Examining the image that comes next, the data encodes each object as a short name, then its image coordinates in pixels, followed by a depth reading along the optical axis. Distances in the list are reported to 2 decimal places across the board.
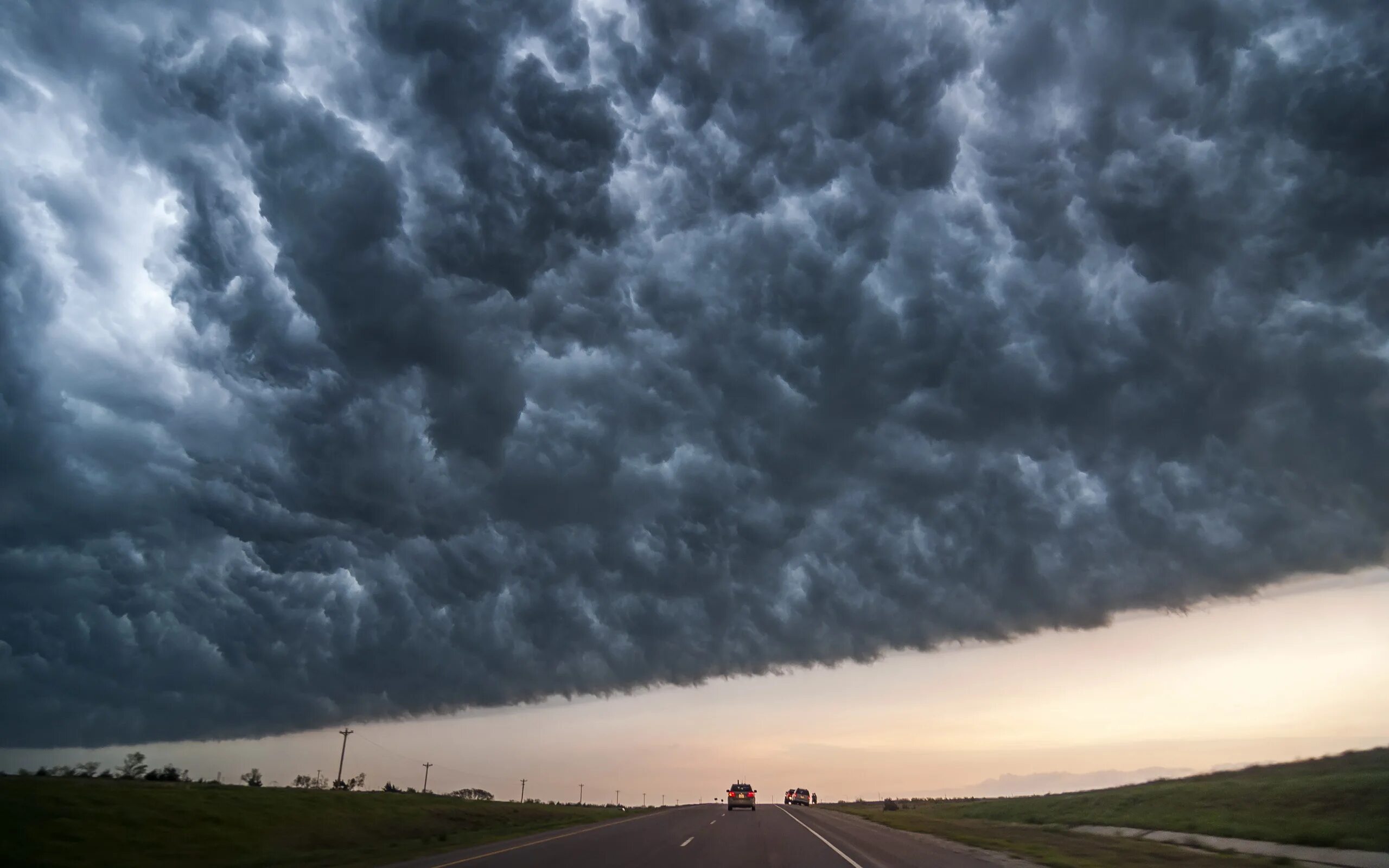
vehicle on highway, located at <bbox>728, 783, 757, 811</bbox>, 70.31
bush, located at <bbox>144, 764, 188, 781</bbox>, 80.94
